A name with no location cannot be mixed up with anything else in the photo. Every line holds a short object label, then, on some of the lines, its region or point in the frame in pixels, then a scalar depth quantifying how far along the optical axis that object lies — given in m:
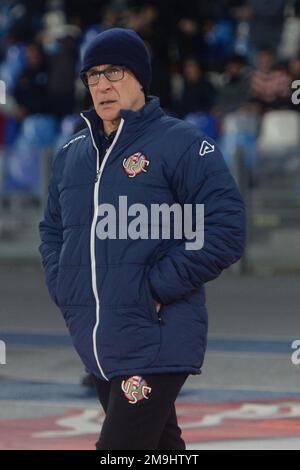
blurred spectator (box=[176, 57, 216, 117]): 20.14
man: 4.90
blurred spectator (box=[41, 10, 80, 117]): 21.70
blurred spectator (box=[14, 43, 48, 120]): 21.89
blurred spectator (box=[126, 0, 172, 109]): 20.75
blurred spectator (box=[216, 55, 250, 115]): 20.75
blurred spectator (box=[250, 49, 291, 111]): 20.48
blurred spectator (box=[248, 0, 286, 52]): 24.06
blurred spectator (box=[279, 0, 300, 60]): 24.23
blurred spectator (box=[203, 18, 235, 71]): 22.42
